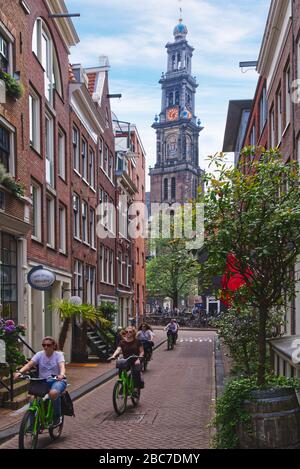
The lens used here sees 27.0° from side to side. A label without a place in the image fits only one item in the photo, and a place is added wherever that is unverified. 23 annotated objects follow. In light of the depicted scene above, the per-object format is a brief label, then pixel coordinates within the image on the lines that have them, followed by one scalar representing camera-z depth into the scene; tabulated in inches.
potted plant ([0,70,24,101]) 601.6
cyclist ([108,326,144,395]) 489.4
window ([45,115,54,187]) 816.9
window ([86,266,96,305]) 1105.4
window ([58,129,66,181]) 901.8
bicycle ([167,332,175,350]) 1197.1
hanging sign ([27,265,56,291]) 616.4
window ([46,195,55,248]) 821.1
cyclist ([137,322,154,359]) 801.6
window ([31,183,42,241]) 746.8
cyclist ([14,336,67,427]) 351.9
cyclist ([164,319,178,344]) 1192.2
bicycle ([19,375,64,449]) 323.0
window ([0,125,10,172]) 611.2
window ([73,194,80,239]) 988.6
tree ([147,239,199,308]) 2677.2
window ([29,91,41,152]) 749.9
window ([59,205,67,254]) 892.6
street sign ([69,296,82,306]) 821.2
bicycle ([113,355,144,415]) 454.9
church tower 4591.5
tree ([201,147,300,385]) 310.3
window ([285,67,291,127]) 715.5
